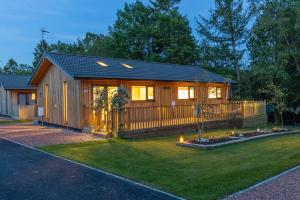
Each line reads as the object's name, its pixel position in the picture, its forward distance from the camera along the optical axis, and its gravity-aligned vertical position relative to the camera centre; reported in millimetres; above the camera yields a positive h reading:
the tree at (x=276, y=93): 17594 +415
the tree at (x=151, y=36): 36438 +8108
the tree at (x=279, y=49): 22859 +4001
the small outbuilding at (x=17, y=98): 26780 +668
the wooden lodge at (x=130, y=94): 14664 +523
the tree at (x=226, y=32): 32594 +7453
